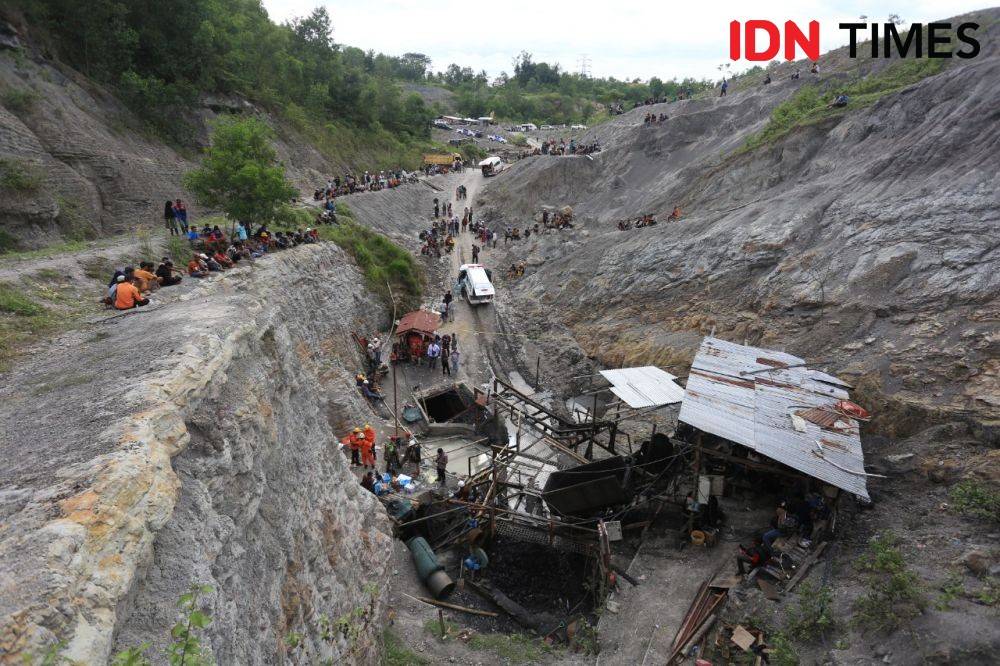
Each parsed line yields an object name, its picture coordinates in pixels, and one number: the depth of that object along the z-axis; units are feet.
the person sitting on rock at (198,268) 53.62
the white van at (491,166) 194.14
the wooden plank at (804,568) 37.58
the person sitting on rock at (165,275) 49.26
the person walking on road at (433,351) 80.35
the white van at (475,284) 103.09
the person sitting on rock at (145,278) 45.44
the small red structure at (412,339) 82.58
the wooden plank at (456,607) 41.83
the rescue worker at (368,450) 54.75
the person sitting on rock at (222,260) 59.06
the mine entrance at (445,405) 77.66
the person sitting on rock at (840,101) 96.37
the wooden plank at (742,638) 33.60
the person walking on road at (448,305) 99.15
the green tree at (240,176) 63.72
